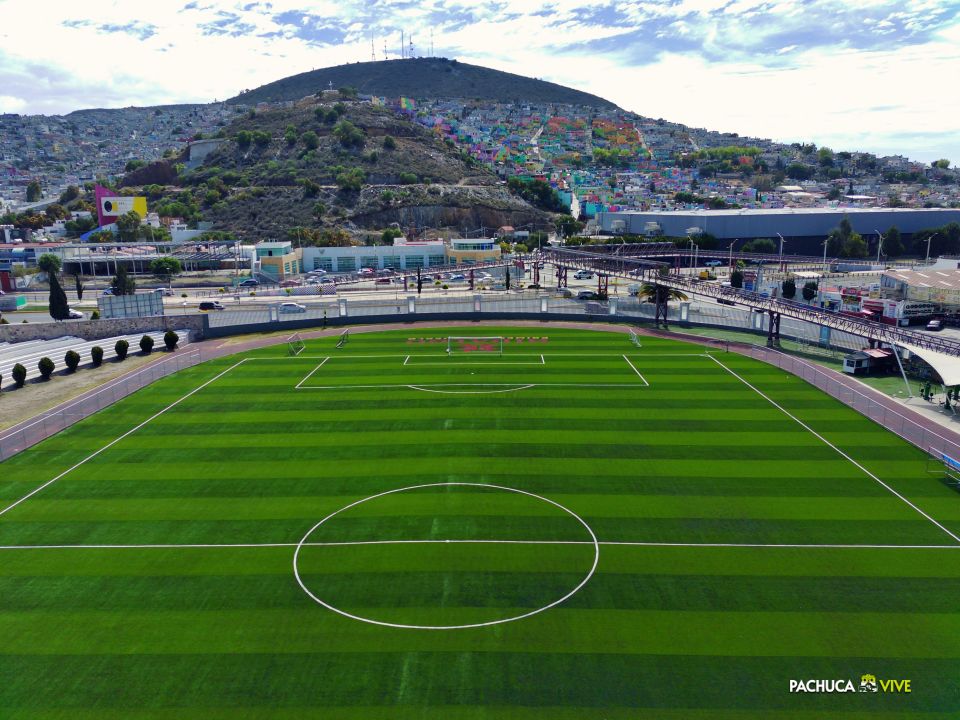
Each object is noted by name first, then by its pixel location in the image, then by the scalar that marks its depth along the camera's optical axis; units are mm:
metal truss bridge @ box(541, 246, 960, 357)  53281
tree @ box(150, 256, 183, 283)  110375
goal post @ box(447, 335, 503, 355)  62906
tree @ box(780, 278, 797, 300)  86250
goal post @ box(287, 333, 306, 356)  63566
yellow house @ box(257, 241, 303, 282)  116812
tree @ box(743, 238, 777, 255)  137000
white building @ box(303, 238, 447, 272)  124625
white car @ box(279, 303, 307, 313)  78606
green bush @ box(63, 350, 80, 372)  55562
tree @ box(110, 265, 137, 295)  85125
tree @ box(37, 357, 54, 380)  52812
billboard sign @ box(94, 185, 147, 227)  150750
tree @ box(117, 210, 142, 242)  147412
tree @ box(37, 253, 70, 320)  69875
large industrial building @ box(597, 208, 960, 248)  141375
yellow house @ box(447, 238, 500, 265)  122250
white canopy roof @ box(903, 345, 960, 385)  43088
